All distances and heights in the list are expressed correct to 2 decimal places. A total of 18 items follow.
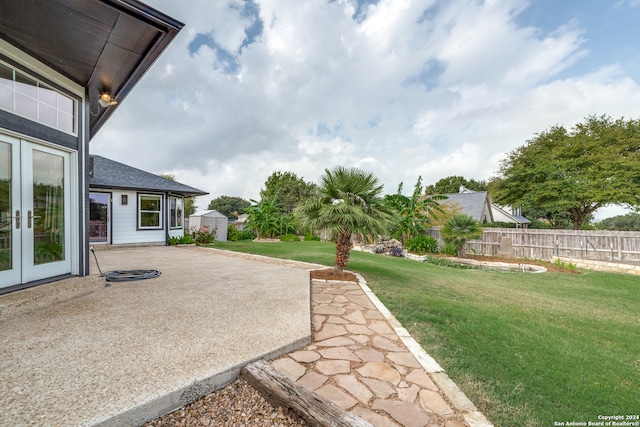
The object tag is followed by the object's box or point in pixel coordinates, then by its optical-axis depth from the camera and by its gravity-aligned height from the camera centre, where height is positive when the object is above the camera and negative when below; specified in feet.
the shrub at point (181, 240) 38.75 -3.35
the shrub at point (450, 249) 41.44 -5.49
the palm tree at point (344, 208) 17.19 +0.54
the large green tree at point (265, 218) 62.28 -0.25
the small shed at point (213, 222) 59.16 -1.00
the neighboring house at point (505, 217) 87.73 -0.94
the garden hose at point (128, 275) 15.91 -3.71
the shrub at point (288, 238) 61.80 -5.11
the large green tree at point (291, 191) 108.73 +11.07
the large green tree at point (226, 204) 166.71 +8.88
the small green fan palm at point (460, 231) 39.60 -2.46
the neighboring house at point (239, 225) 90.02 -2.63
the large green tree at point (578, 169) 56.80 +10.91
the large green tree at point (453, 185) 136.15 +16.40
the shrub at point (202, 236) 42.34 -3.09
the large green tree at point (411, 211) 46.01 +0.84
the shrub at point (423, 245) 44.21 -5.05
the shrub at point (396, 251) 43.34 -5.92
